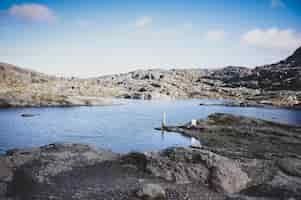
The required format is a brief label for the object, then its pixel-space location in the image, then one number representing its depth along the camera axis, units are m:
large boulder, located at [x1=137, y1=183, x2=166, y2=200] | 18.97
